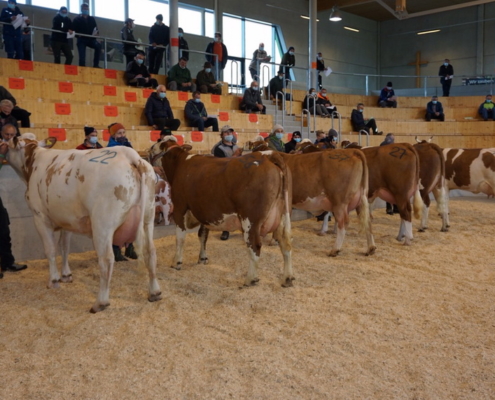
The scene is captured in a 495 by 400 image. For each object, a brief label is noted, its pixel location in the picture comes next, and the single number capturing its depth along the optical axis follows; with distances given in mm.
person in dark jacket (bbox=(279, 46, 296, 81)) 18453
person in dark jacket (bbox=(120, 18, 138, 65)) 14055
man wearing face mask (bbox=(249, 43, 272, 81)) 17297
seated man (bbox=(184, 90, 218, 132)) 11827
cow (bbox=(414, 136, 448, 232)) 8305
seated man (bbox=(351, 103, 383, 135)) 16406
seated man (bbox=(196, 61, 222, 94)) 14320
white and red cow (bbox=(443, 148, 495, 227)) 9102
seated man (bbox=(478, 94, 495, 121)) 18828
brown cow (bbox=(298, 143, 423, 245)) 7309
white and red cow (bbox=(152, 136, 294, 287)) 5117
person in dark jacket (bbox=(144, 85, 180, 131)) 11125
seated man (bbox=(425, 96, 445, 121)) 19188
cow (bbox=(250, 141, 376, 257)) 6570
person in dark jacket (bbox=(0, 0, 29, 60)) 11977
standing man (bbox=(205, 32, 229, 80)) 16062
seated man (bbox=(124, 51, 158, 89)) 13016
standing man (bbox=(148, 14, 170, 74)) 14523
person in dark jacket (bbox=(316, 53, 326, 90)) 19750
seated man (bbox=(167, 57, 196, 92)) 13812
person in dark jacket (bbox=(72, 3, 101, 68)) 13273
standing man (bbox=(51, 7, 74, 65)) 13008
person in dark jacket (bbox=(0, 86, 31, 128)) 8465
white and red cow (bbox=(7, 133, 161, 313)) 4449
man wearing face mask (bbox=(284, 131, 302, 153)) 9780
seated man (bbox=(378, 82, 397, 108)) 20406
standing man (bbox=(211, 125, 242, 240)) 7637
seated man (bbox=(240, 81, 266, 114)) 14203
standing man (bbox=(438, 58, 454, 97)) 21562
